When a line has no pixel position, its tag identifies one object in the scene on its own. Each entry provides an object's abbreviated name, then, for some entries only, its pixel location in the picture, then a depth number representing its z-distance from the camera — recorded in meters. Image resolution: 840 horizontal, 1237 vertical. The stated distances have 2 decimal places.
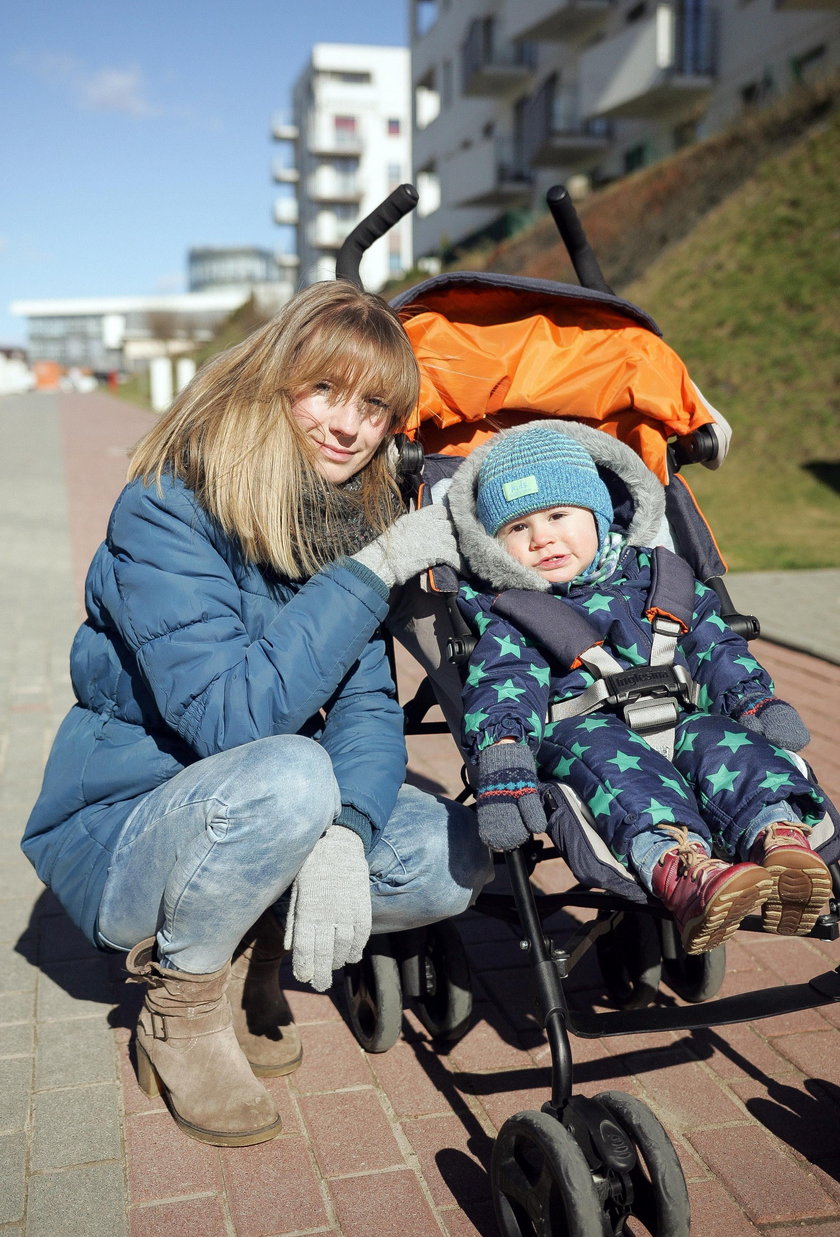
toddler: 2.04
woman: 2.18
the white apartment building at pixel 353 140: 65.44
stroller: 1.91
